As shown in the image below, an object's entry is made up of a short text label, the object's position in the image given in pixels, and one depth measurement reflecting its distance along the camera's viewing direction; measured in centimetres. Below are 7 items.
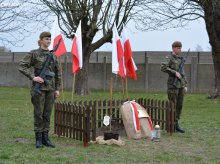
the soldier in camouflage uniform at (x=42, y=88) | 812
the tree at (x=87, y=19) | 2164
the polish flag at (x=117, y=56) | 984
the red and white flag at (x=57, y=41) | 1006
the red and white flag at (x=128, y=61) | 1019
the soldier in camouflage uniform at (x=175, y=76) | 1024
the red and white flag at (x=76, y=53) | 969
